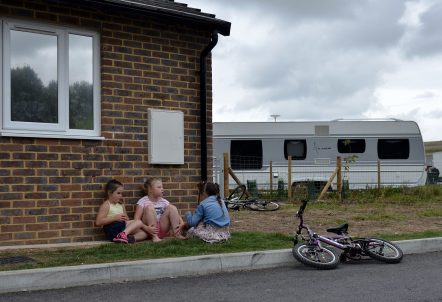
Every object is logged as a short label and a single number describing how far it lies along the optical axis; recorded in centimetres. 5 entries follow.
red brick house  746
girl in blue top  793
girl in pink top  814
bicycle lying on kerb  725
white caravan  1917
